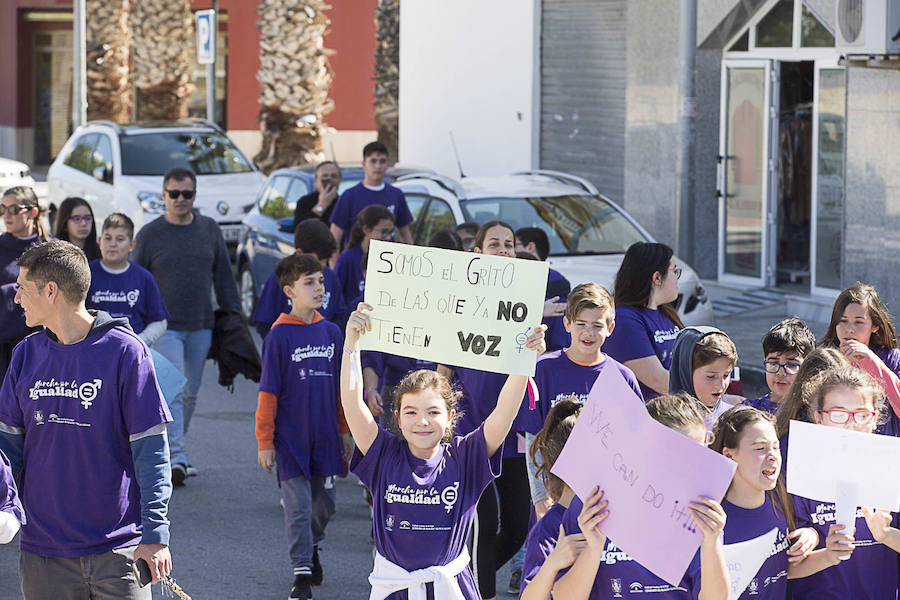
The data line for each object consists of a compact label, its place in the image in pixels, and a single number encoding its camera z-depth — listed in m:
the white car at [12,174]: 25.42
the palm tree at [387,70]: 25.72
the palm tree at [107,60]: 30.72
